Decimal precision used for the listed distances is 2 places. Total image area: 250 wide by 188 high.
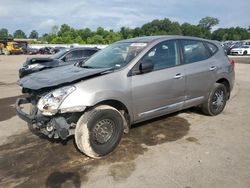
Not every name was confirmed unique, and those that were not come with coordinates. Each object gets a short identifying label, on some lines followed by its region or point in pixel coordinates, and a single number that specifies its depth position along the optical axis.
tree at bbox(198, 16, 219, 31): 92.02
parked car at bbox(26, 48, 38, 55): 32.90
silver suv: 2.57
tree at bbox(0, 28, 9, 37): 99.82
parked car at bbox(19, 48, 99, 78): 6.72
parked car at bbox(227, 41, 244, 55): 23.26
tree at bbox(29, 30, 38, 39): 113.21
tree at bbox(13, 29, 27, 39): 106.91
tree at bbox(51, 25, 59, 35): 77.21
